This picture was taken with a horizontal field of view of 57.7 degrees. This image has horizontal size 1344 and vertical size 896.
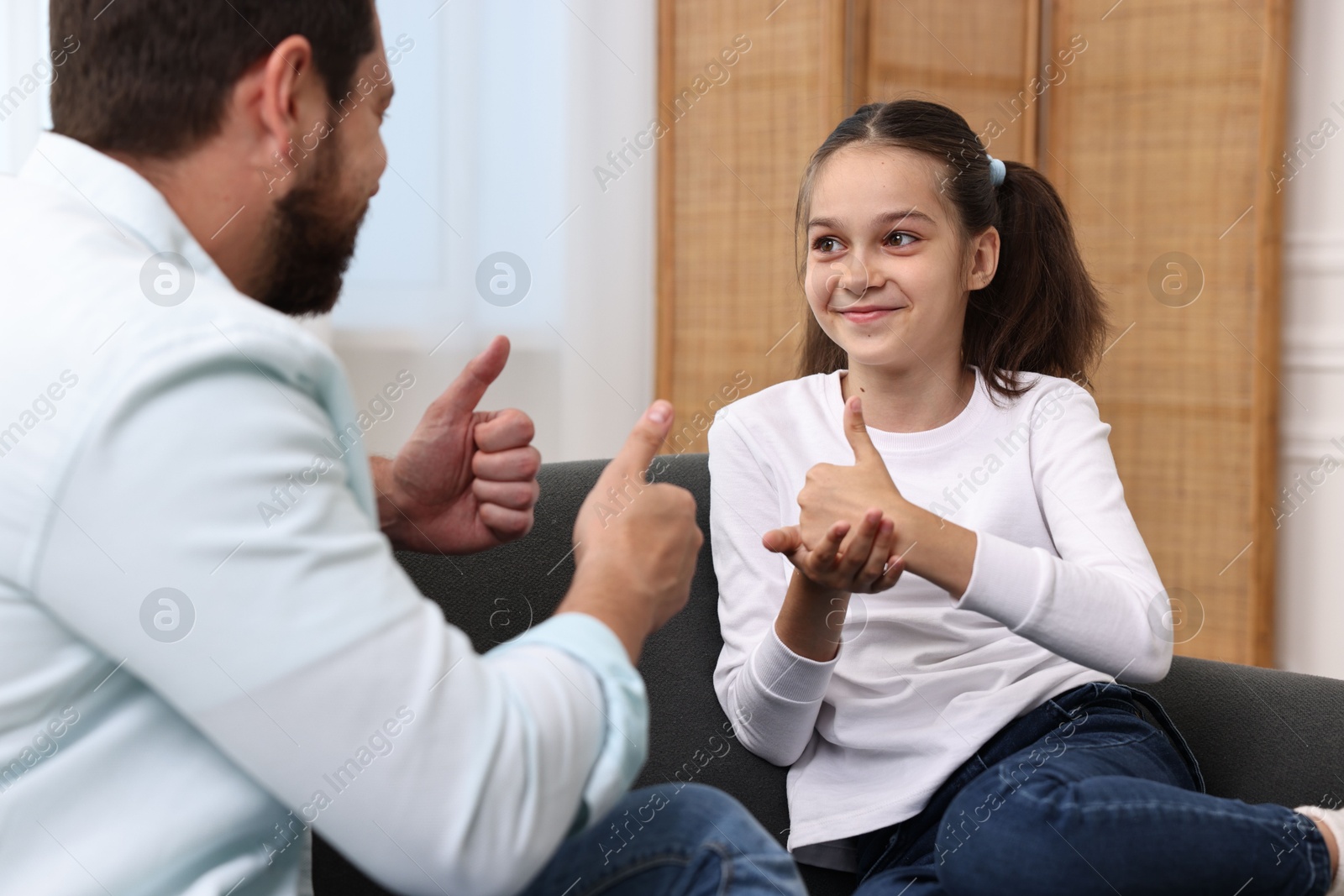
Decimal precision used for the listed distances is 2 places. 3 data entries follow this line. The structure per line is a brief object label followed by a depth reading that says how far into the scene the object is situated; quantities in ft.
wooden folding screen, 8.20
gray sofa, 3.93
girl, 3.42
